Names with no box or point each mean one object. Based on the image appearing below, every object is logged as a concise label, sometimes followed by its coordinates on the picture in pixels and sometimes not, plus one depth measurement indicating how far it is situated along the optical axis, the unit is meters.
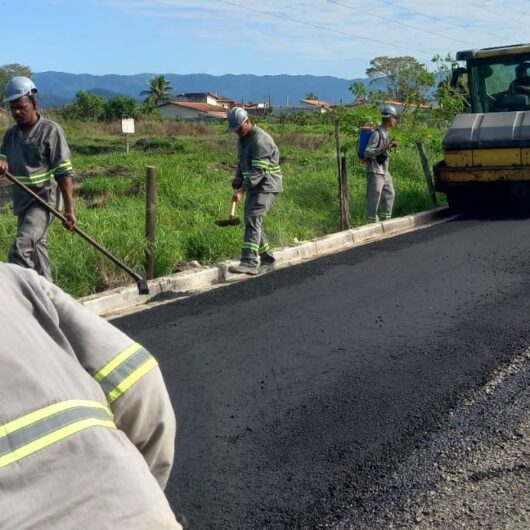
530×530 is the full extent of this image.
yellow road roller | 12.41
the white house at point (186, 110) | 102.44
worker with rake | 6.73
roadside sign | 31.50
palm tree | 98.38
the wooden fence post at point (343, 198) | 11.50
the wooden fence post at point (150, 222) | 8.44
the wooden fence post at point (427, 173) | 14.46
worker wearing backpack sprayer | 11.61
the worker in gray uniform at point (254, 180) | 8.84
